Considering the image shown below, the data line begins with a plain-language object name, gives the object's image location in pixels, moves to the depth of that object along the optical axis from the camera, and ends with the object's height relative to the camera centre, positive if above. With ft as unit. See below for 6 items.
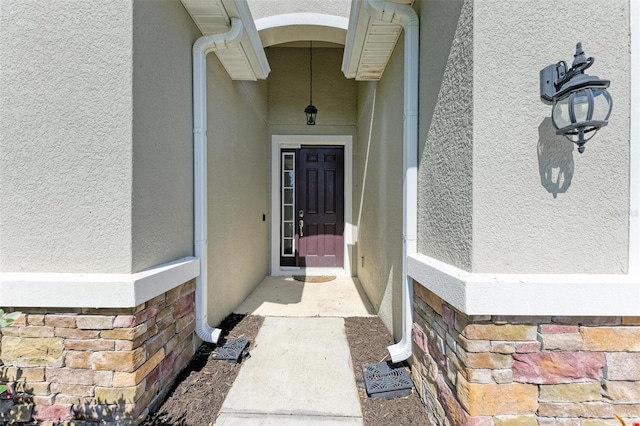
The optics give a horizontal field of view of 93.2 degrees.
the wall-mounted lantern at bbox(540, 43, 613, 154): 4.35 +1.58
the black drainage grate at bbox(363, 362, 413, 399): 6.86 -4.14
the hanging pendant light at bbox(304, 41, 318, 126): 15.99 +5.20
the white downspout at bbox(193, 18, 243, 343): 8.43 +1.30
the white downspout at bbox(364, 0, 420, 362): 7.35 +1.42
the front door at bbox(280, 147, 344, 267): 18.40 -0.03
